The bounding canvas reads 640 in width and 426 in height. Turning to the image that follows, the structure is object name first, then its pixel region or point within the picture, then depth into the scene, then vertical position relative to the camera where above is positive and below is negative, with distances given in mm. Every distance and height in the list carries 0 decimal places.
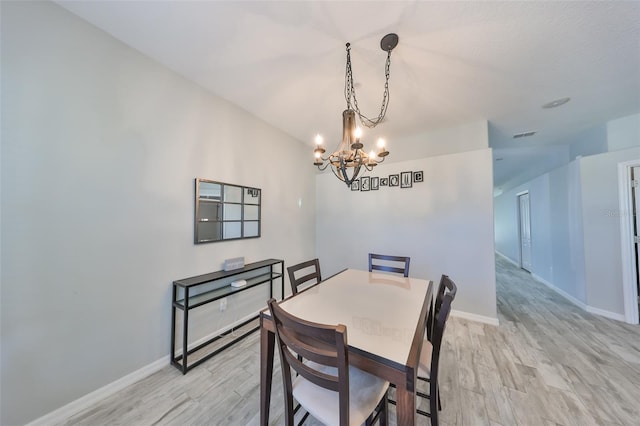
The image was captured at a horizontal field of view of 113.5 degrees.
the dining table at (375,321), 896 -616
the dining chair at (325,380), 863 -770
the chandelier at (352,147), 1679 +605
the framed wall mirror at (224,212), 2301 +83
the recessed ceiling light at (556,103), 2494 +1419
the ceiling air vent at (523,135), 3408 +1390
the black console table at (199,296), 1907 -808
